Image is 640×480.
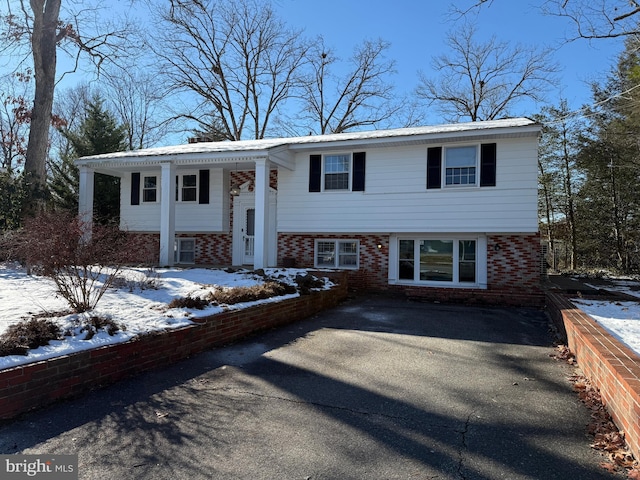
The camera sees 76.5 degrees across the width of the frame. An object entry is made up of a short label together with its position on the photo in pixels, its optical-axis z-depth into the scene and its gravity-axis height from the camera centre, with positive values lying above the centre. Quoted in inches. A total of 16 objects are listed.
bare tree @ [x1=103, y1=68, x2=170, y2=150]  1139.3 +321.5
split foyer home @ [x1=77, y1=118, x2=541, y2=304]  436.5 +47.4
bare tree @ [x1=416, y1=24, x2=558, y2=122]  1038.1 +387.2
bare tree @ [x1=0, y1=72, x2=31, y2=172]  984.3 +235.4
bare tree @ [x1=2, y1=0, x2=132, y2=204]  531.5 +237.5
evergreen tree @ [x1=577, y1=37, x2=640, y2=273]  636.1 +111.6
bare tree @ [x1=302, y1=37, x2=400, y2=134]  1122.7 +412.7
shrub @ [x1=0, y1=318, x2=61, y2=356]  142.1 -36.4
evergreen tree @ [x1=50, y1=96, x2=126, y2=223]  749.9 +149.3
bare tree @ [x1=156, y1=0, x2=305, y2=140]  1057.5 +434.4
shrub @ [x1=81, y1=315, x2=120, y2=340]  172.4 -37.5
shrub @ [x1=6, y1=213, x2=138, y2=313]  205.3 -7.7
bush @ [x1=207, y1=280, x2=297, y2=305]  262.2 -35.4
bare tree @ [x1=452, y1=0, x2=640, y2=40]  322.3 +188.0
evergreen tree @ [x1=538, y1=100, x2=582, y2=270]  822.2 +142.6
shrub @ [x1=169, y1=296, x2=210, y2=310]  235.5 -36.1
